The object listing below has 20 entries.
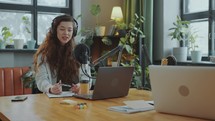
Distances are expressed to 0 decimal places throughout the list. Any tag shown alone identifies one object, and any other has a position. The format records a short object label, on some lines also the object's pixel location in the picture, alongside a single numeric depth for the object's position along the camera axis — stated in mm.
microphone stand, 1808
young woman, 2348
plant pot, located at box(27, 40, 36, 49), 3972
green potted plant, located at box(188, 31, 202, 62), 3580
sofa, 3672
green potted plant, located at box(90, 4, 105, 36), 4207
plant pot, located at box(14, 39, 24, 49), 3896
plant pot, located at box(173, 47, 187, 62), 3811
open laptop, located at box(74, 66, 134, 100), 1710
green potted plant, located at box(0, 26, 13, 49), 3802
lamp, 4305
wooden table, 1312
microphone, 1726
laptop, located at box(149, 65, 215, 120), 1219
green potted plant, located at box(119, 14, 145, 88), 4051
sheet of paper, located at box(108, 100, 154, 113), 1446
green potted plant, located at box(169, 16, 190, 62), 3797
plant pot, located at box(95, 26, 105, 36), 4305
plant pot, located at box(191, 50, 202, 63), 3574
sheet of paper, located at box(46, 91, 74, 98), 1948
